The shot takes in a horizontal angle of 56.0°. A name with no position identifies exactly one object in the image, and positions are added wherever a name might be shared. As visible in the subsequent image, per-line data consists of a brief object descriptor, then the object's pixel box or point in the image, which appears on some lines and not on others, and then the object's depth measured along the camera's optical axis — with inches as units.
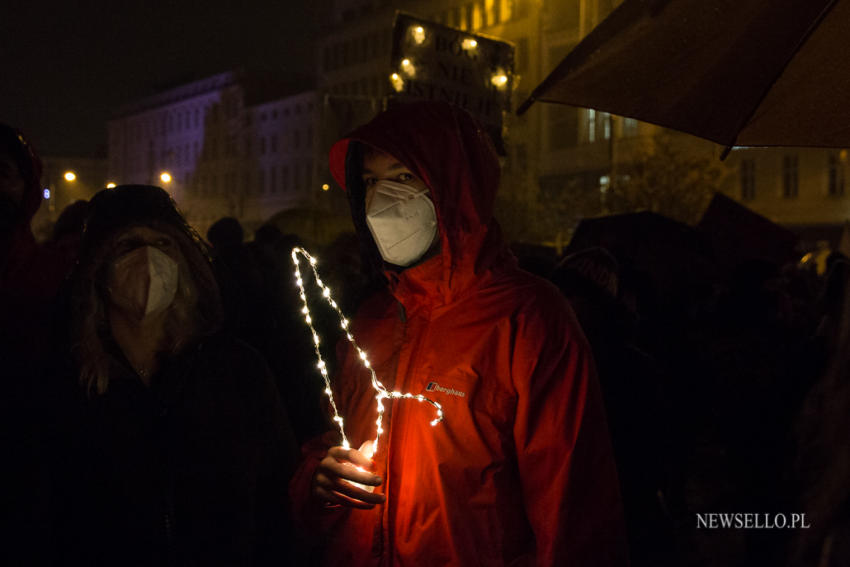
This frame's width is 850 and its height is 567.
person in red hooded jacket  94.3
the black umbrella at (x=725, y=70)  113.0
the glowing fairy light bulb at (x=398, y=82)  261.0
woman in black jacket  109.7
